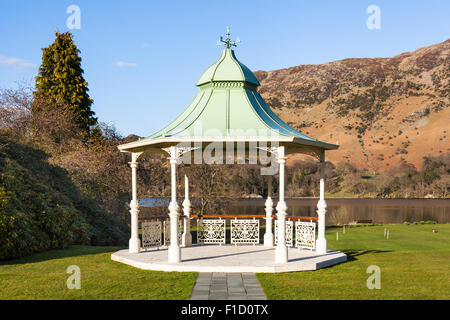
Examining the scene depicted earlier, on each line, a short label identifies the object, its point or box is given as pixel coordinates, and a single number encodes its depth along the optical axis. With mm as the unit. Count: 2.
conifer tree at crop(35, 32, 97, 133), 26688
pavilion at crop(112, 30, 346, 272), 10008
